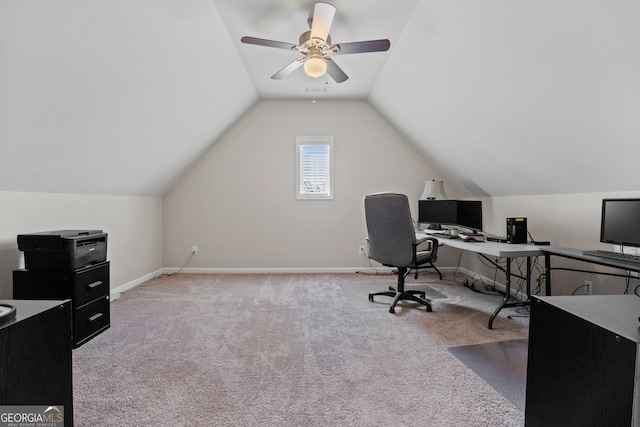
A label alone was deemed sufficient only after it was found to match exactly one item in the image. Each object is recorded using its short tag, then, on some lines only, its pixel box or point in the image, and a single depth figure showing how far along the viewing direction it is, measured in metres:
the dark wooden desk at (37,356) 1.01
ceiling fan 2.28
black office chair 2.91
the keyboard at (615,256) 2.01
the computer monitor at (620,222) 2.12
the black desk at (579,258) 1.88
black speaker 2.88
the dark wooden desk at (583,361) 0.91
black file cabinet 2.22
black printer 2.22
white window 4.74
